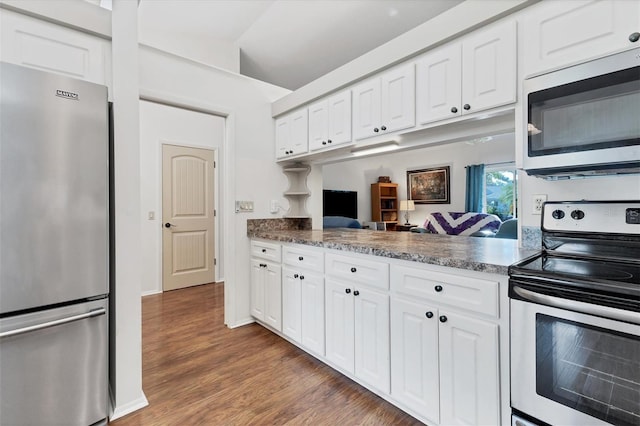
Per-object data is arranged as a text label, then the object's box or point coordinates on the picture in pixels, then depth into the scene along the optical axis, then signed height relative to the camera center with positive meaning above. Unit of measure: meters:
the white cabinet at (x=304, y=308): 2.16 -0.76
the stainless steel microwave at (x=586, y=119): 1.14 +0.38
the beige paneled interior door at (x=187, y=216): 4.24 -0.07
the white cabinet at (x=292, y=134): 2.86 +0.79
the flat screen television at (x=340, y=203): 6.75 +0.19
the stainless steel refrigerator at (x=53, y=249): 1.31 -0.17
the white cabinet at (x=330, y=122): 2.45 +0.79
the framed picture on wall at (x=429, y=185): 6.97 +0.61
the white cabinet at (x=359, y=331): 1.72 -0.76
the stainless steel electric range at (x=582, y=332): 0.94 -0.43
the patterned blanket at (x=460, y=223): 5.86 -0.26
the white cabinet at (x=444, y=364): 1.29 -0.75
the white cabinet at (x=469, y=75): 1.56 +0.78
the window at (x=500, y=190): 6.21 +0.42
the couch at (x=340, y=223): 5.57 -0.23
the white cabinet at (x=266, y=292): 2.59 -0.75
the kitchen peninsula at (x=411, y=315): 1.29 -0.59
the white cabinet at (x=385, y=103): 2.00 +0.78
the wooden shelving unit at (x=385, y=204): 7.57 +0.18
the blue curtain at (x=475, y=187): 6.40 +0.50
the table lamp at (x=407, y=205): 7.20 +0.13
